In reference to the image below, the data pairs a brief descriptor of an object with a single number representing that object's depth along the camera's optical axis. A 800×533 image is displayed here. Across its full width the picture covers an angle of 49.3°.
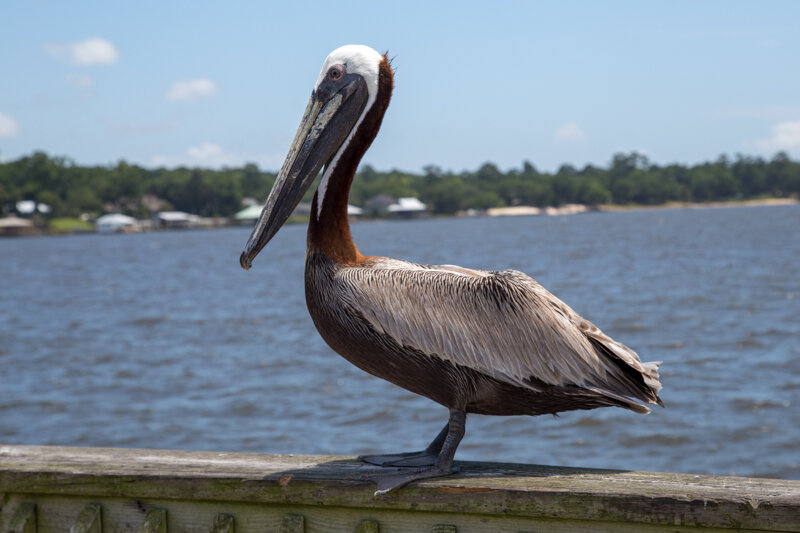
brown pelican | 2.42
